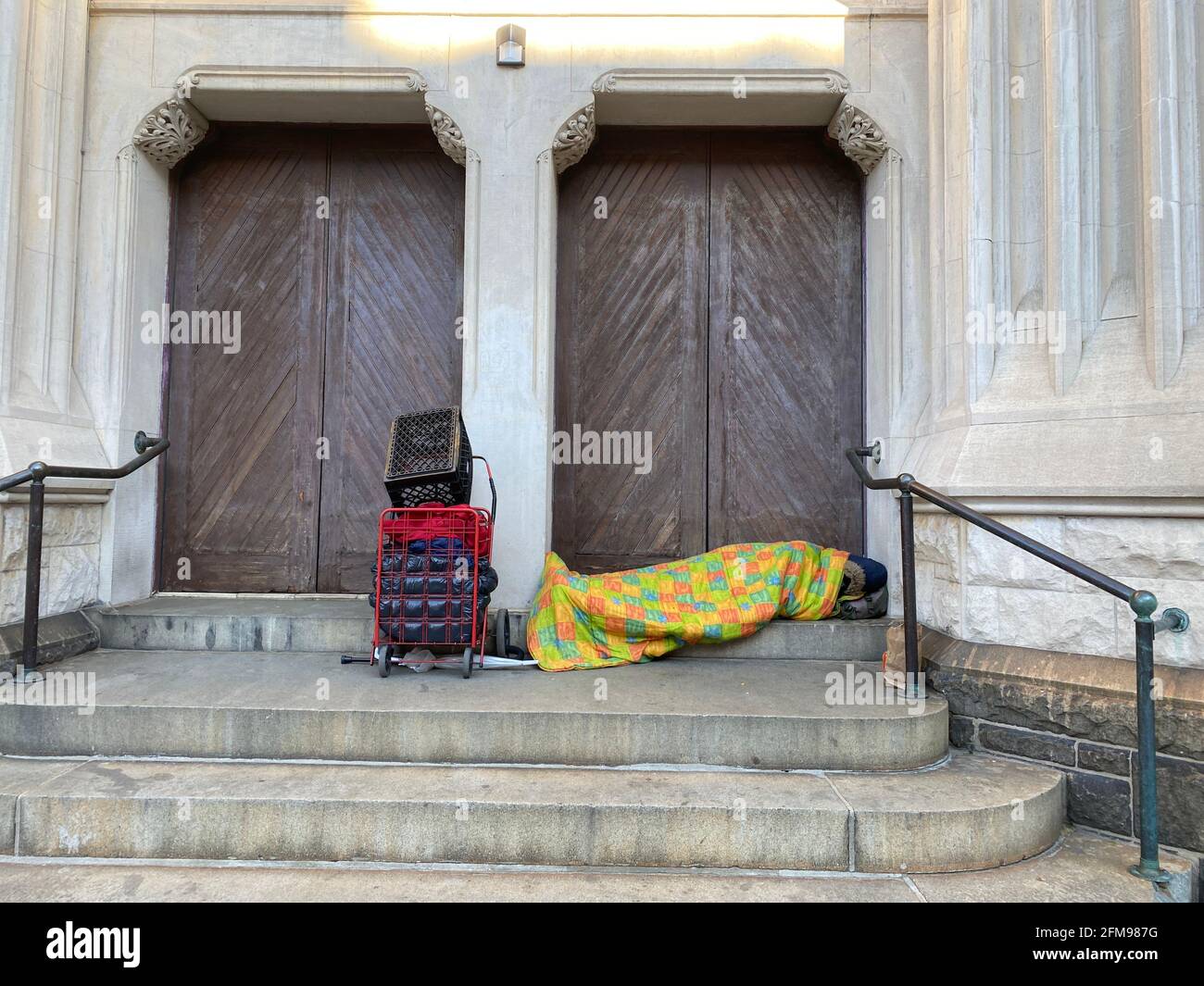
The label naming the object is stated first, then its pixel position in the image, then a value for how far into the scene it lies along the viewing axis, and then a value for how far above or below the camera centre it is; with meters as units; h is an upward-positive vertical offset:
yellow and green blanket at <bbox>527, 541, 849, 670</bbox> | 3.89 -0.41
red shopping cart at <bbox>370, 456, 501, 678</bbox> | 3.52 -0.28
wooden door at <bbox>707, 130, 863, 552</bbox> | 5.03 +1.36
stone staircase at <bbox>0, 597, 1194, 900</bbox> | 2.59 -1.01
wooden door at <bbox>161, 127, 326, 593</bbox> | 5.04 +1.10
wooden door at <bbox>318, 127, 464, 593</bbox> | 5.10 +1.68
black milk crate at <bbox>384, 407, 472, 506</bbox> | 3.70 +0.35
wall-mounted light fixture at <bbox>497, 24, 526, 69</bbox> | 4.49 +3.10
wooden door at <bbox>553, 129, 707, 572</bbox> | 5.09 +1.38
